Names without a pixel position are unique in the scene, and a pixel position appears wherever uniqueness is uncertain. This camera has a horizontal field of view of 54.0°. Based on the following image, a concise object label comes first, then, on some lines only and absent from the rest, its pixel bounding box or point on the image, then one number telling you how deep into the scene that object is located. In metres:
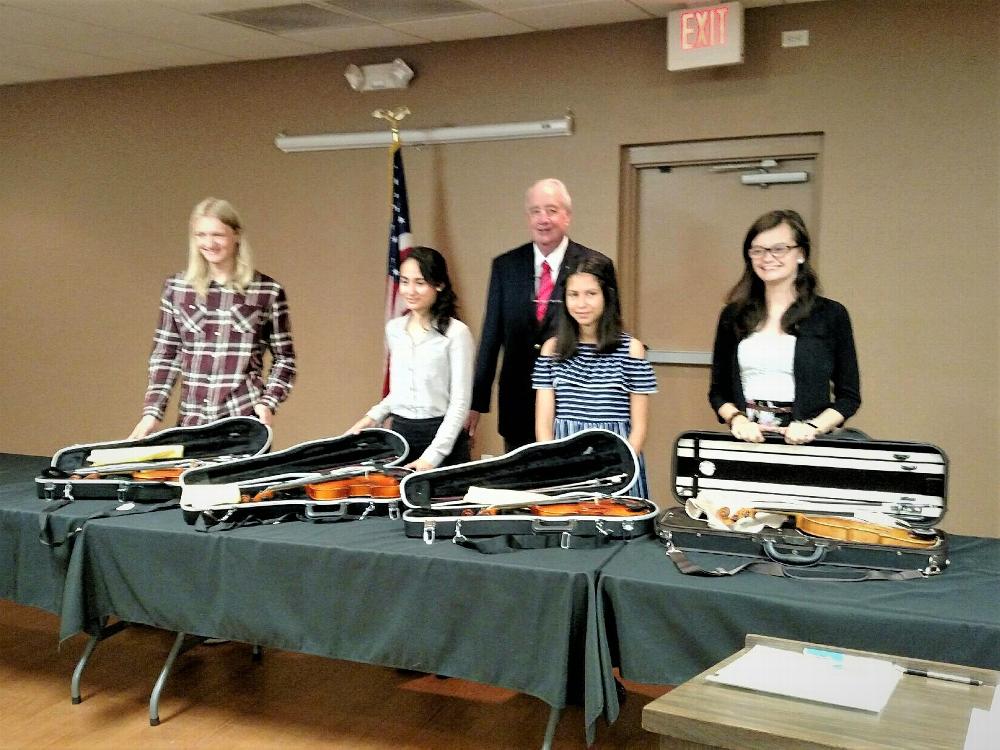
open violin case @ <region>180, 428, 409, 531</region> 2.51
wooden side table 1.13
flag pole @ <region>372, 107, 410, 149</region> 4.95
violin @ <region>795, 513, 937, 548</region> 2.05
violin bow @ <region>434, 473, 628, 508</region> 2.39
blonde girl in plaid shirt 3.23
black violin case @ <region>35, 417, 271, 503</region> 2.77
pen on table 1.33
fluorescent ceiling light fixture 4.78
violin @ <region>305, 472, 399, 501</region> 2.58
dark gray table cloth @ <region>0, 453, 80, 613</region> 2.64
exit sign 4.16
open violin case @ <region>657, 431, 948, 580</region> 2.04
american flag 4.91
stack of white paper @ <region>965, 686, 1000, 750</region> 1.10
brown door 4.51
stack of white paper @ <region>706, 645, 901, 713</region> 1.24
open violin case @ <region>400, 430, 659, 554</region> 2.28
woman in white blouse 2.94
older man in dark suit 3.34
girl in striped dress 2.72
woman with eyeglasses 2.51
